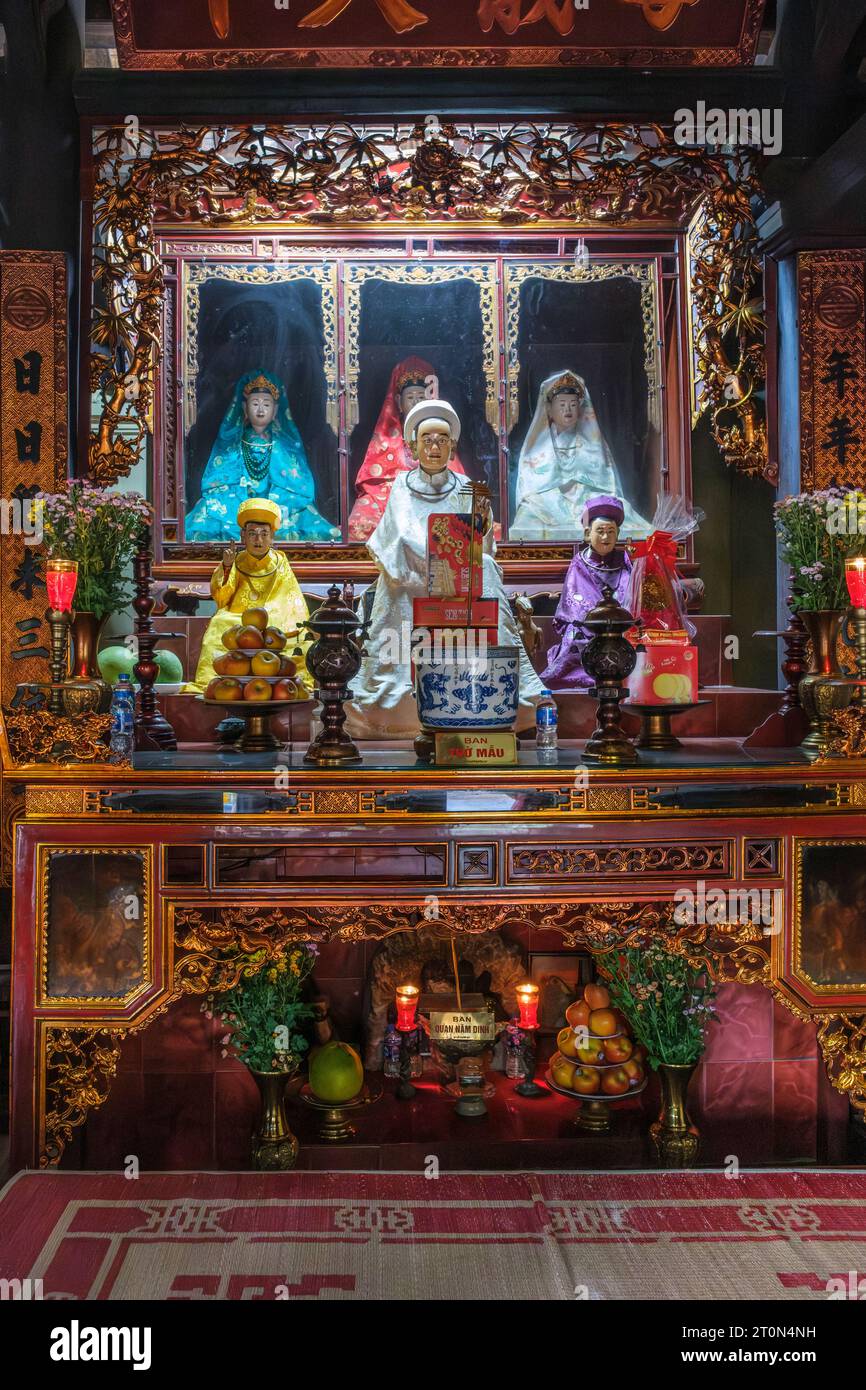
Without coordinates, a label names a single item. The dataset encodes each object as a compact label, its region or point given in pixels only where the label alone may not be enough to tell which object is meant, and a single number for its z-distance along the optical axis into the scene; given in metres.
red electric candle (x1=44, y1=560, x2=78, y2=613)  3.50
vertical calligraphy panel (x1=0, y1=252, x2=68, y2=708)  4.27
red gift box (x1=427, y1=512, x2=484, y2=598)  3.56
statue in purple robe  4.93
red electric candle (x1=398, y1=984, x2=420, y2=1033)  3.94
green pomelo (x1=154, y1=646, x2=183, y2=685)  4.76
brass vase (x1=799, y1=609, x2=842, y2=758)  3.69
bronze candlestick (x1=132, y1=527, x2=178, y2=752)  4.08
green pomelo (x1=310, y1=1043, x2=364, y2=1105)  3.78
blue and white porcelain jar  3.47
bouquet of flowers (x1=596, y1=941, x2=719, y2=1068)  3.73
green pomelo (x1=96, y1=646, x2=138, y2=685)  4.34
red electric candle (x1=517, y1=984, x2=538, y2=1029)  3.98
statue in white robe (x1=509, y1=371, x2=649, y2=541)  6.10
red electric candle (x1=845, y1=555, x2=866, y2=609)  3.47
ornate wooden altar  3.31
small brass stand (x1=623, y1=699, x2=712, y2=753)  3.88
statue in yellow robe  4.69
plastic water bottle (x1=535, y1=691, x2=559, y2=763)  3.72
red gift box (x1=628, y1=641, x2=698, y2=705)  3.86
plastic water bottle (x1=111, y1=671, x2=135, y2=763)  3.36
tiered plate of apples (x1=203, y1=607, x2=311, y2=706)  3.67
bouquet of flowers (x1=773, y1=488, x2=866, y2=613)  3.79
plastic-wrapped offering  4.12
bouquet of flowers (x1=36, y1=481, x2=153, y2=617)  3.77
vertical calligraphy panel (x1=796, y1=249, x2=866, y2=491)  4.34
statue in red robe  6.07
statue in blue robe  5.95
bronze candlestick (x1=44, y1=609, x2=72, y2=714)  3.48
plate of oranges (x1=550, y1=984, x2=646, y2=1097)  3.82
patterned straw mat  2.82
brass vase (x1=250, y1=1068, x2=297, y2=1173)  3.61
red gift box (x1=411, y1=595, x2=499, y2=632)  3.48
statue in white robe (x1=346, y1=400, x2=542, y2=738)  4.53
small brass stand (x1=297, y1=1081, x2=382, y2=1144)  3.73
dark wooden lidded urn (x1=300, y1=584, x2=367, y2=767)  3.46
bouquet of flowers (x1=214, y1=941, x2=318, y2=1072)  3.64
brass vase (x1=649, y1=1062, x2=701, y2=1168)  3.66
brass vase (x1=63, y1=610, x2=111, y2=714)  3.63
